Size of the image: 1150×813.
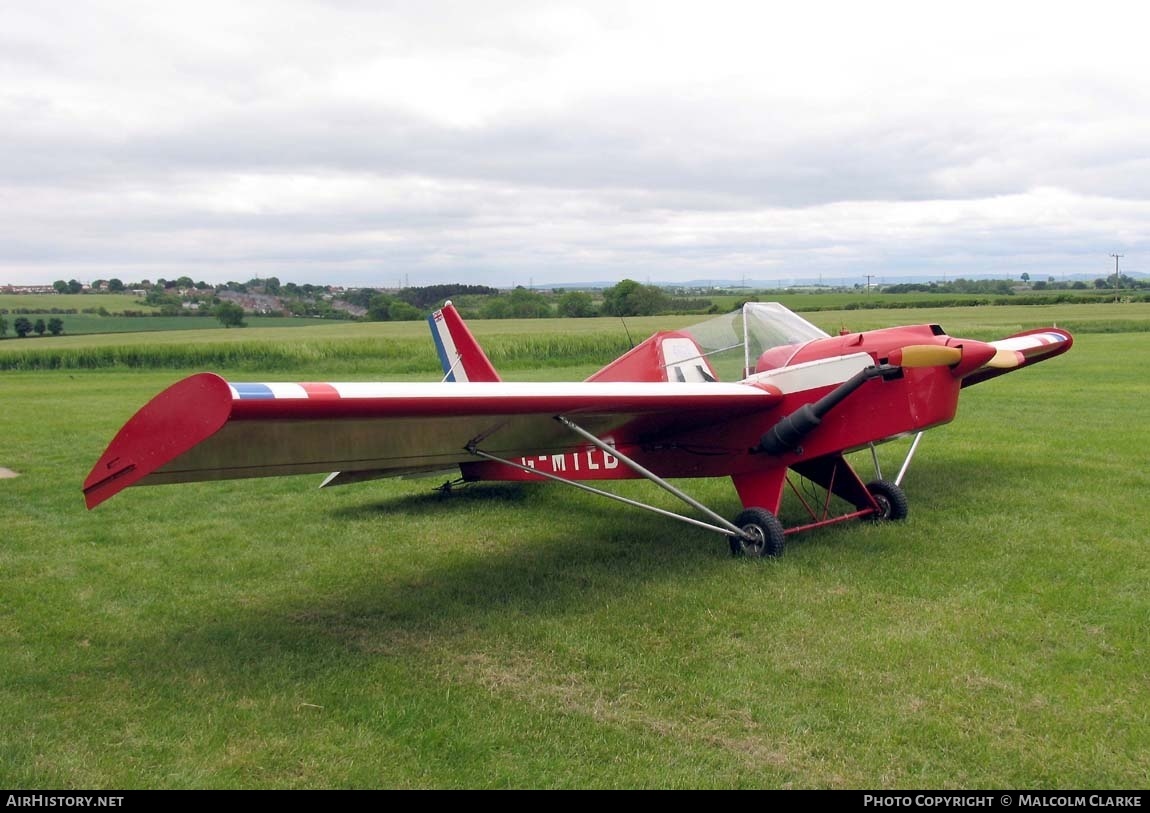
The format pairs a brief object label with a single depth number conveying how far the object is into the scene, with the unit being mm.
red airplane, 4328
